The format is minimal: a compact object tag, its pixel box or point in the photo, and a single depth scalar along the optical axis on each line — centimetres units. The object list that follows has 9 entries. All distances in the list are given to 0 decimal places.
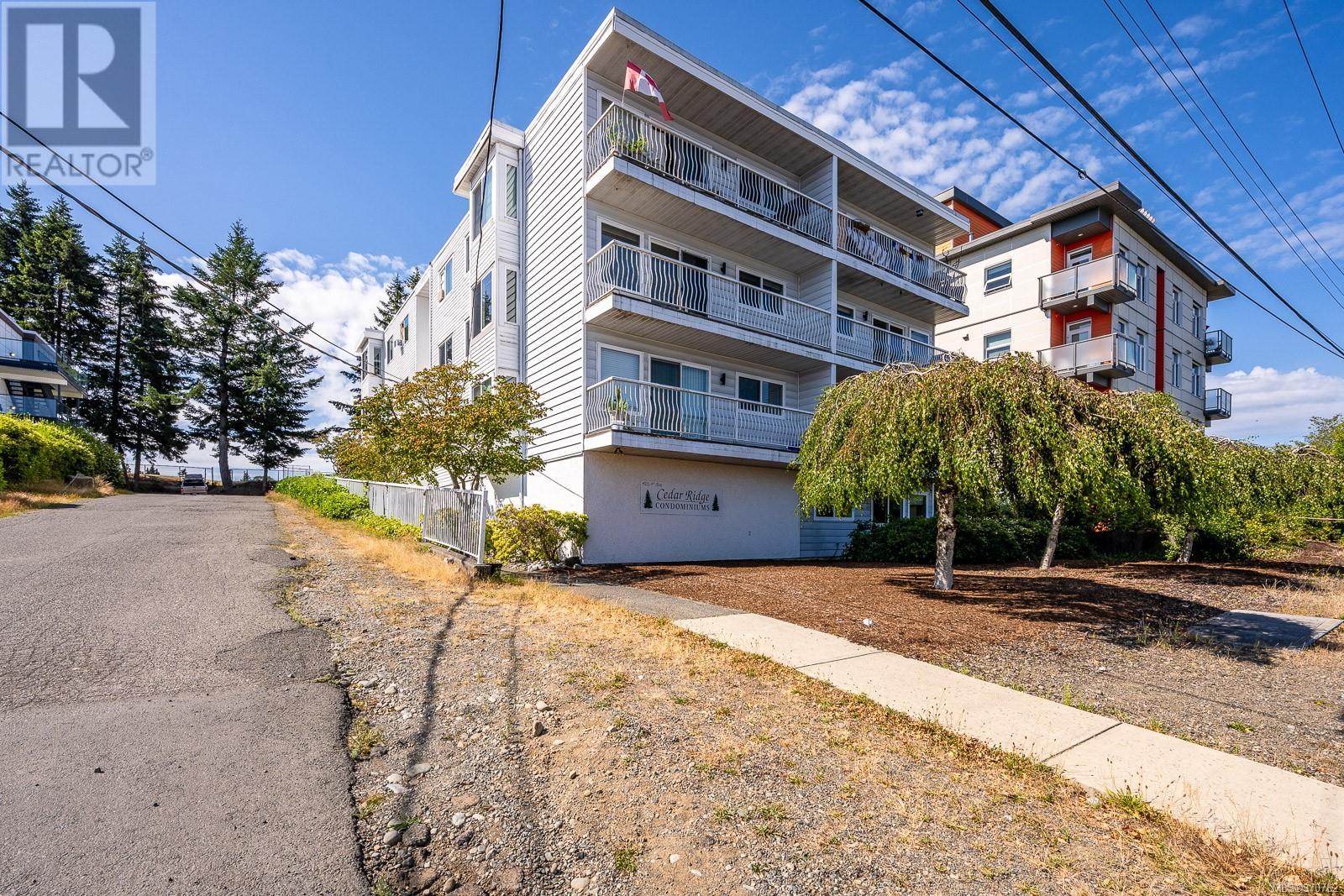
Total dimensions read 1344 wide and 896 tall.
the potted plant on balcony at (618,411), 1278
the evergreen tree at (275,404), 4088
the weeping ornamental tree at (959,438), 787
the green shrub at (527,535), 1155
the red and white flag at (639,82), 1292
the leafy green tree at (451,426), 1138
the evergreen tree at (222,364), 4022
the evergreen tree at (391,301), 5175
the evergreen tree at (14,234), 3606
